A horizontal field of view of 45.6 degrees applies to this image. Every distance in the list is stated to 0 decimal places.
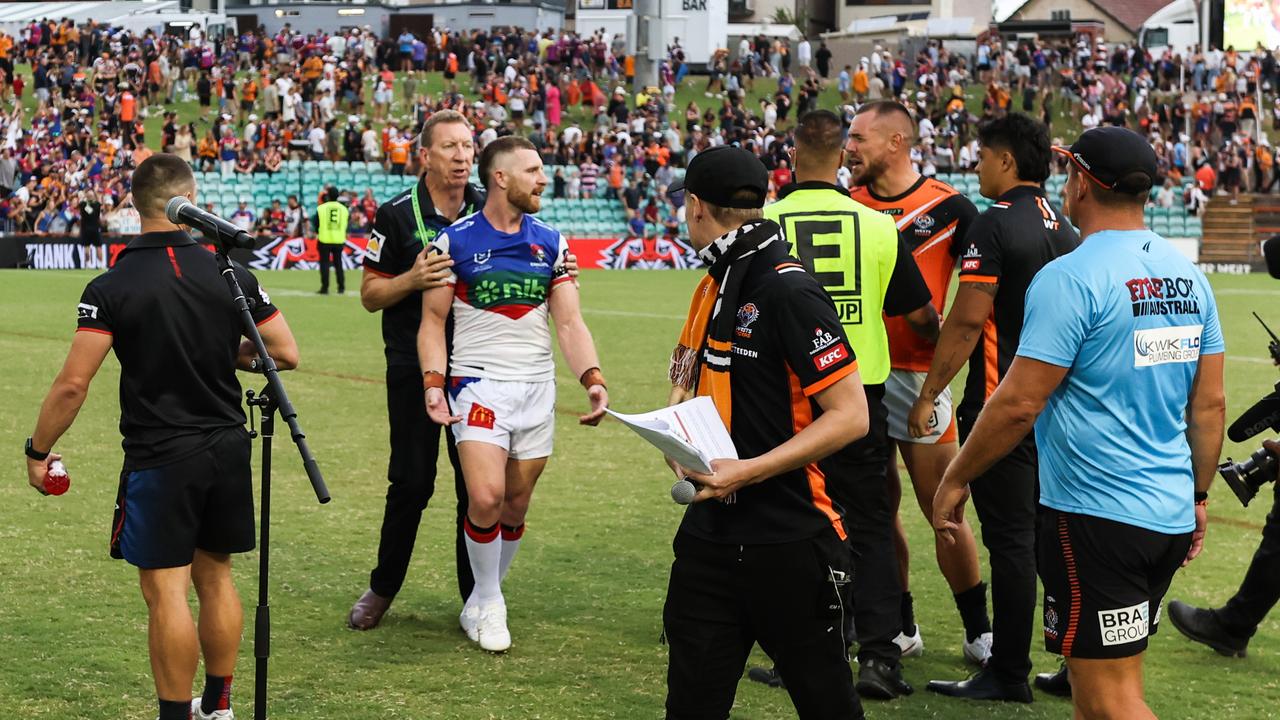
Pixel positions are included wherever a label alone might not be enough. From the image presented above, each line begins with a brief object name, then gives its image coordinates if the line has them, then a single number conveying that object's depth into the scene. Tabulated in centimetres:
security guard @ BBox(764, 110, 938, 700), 584
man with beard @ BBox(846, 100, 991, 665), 630
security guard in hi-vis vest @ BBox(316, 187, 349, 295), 2650
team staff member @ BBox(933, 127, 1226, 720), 412
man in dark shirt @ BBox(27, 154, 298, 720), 493
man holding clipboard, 407
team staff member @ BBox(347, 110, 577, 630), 677
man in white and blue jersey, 643
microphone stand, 468
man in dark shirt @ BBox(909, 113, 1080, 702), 573
